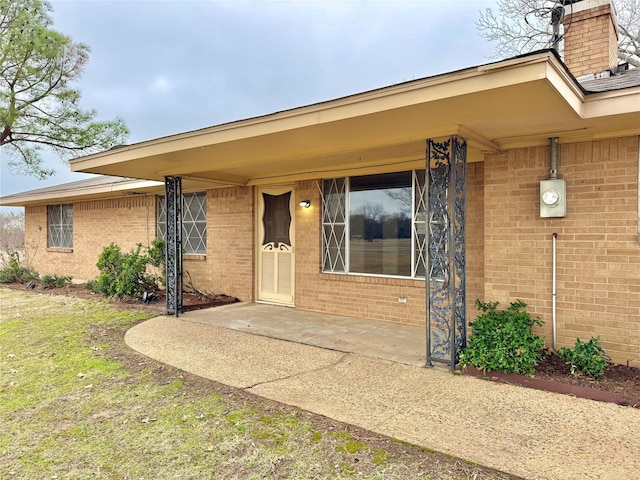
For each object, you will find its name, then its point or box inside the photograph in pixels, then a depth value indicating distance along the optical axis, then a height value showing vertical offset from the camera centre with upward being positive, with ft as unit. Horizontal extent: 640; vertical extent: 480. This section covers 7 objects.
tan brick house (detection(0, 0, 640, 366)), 11.99 +2.16
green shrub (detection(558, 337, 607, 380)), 12.84 -3.86
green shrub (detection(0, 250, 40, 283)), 38.74 -3.34
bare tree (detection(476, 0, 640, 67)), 37.32 +19.58
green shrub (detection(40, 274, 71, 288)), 35.32 -3.72
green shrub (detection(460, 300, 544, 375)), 13.29 -3.53
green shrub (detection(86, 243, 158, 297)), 28.02 -2.53
